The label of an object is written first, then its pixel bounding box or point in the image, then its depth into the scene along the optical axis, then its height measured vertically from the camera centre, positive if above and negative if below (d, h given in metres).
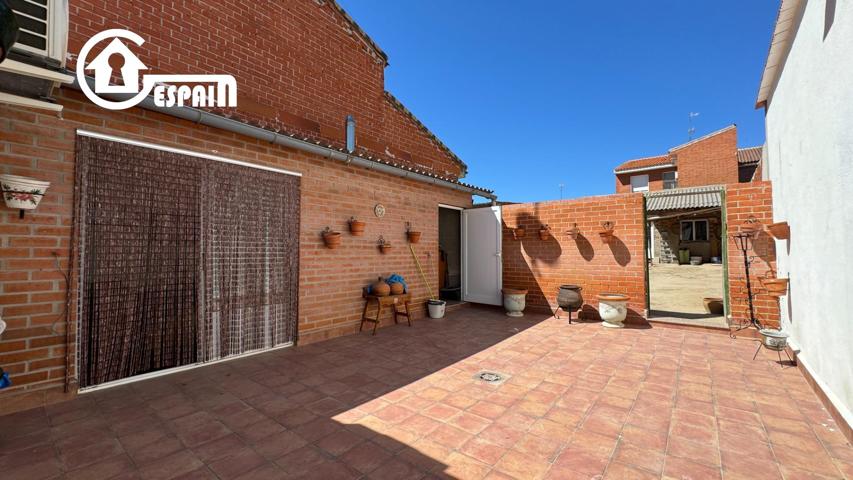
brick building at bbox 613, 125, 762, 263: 18.53 +3.96
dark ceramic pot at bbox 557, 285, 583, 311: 6.43 -1.00
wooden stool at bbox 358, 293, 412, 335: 5.72 -0.94
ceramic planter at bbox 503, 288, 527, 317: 7.33 -1.21
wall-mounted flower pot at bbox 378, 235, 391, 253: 6.25 +0.06
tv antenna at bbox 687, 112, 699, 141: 22.44 +8.25
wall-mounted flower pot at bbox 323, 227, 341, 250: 5.25 +0.16
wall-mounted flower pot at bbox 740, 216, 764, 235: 5.46 +0.35
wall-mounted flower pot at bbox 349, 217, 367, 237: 5.64 +0.38
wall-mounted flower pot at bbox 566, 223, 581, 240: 7.12 +0.34
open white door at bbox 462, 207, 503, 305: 8.11 -0.19
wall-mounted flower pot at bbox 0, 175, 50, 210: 2.71 +0.50
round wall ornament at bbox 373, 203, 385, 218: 6.18 +0.72
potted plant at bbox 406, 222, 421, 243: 6.83 +0.27
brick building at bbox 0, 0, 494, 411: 2.94 +1.08
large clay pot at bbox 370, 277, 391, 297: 5.79 -0.72
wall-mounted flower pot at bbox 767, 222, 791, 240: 4.35 +0.22
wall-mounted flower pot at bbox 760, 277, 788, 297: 4.46 -0.54
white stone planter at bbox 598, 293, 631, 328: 6.13 -1.16
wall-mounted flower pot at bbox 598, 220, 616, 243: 6.69 +0.33
